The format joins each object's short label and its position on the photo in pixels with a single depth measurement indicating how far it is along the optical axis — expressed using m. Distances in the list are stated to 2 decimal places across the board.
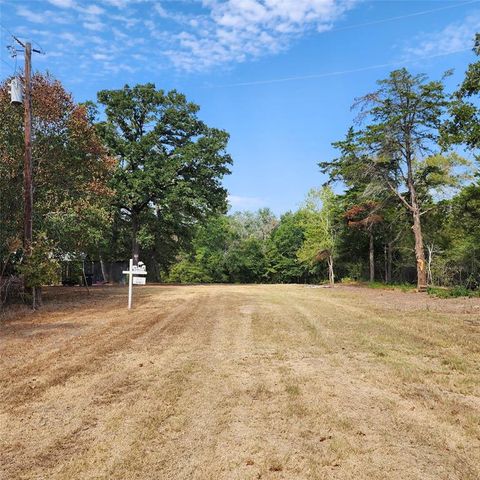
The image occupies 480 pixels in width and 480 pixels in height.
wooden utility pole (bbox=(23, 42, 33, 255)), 13.31
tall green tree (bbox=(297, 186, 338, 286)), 33.28
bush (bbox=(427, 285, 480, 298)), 17.03
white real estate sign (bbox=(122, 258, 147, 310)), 13.07
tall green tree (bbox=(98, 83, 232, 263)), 27.97
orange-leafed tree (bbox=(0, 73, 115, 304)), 14.36
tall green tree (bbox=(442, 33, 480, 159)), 13.88
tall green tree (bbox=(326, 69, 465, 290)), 21.50
